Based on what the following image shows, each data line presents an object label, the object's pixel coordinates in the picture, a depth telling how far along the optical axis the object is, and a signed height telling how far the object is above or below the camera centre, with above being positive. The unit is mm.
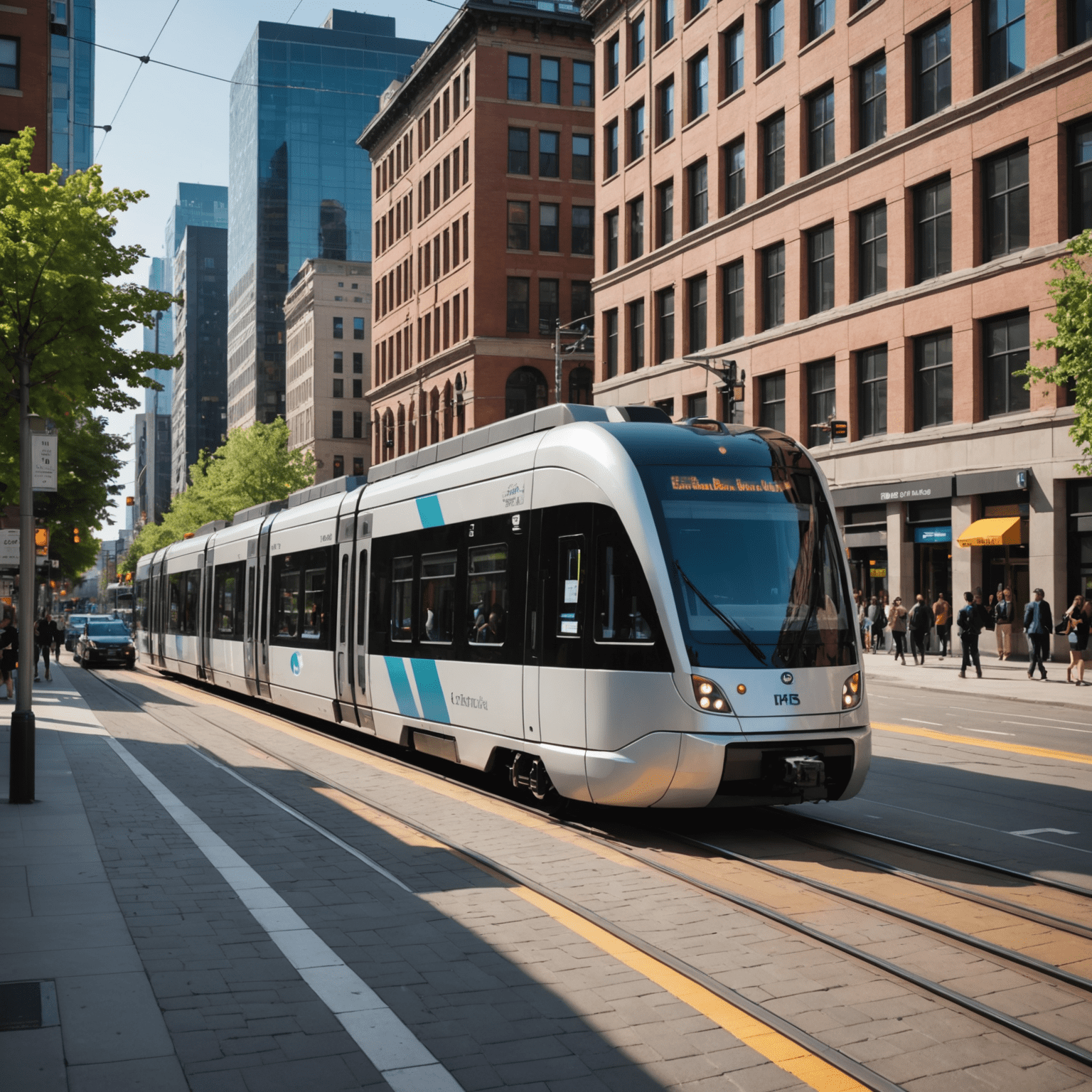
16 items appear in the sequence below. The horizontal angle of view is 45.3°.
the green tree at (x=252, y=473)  76562 +7973
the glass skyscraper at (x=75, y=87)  90875 +58999
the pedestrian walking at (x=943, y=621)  32812 -416
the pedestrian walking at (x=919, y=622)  31344 -413
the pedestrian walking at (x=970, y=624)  28031 -424
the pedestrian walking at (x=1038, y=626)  26578 -430
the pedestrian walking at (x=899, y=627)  32719 -561
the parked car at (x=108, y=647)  39625 -1211
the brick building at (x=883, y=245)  30891 +10285
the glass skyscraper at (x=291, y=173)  139500 +47121
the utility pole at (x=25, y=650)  10898 -365
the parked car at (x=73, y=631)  55916 -1085
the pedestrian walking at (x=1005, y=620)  31078 -366
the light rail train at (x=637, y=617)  9047 -87
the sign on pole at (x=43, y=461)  12070 +1361
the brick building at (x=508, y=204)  62812 +19704
